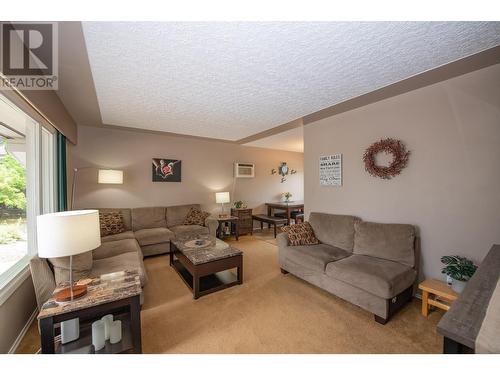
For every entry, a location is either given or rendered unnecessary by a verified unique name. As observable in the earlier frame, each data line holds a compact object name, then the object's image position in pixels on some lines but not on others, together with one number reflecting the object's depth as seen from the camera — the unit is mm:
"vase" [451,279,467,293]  1826
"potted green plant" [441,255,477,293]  1846
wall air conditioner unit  5438
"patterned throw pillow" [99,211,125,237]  3455
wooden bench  4912
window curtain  2781
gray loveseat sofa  1916
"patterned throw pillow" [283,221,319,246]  2902
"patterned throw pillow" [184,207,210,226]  4320
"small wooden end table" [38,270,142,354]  1257
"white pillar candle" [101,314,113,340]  1471
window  1760
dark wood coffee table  2365
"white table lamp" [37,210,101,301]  1266
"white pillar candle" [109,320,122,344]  1480
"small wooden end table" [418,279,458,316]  1854
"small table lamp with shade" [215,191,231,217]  4777
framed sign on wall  3158
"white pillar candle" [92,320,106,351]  1399
